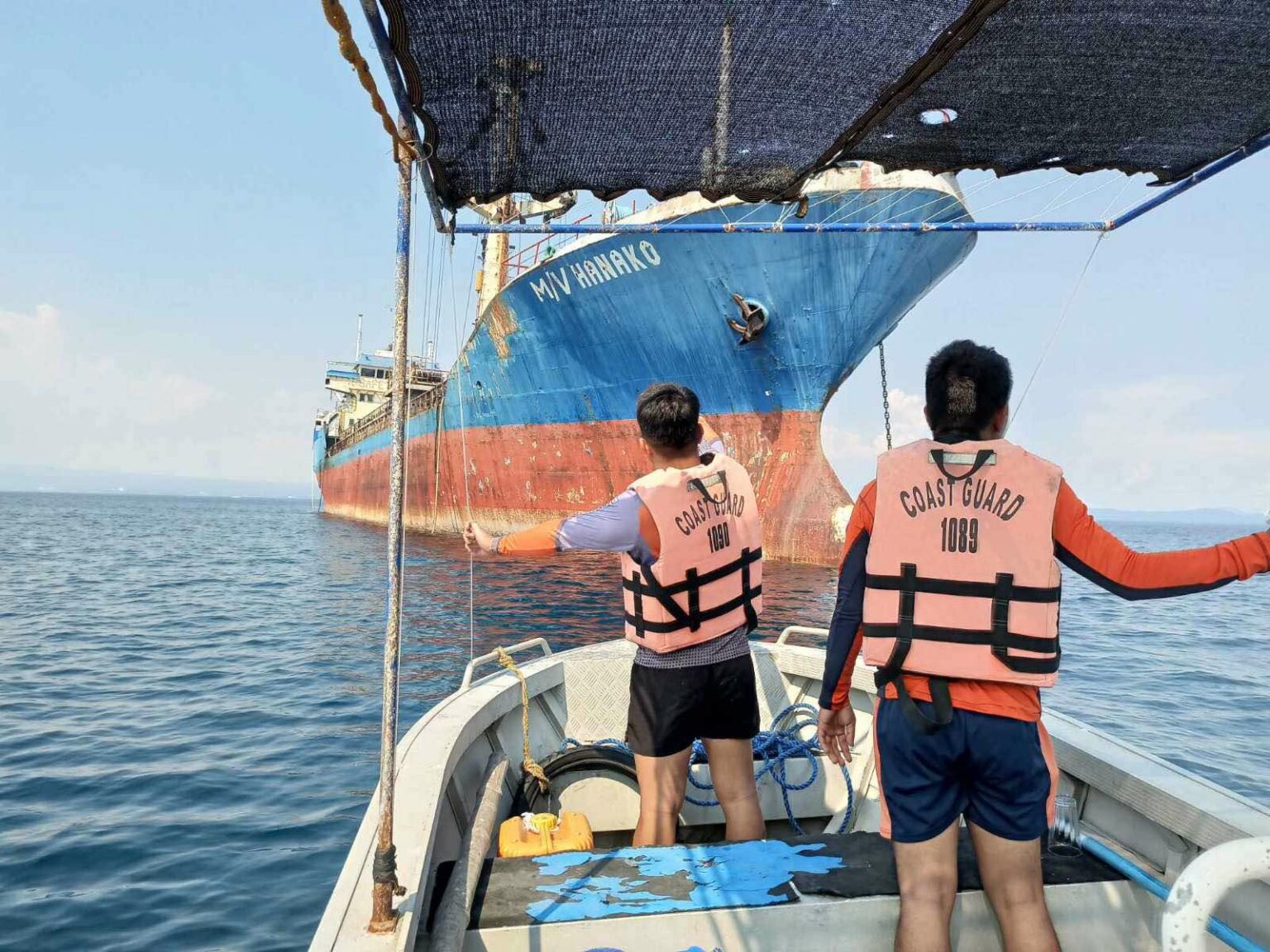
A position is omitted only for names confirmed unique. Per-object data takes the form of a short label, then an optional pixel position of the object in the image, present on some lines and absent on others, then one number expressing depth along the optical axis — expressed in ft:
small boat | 6.81
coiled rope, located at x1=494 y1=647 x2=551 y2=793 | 10.90
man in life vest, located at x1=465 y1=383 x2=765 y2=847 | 8.49
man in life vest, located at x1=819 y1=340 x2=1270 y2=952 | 6.20
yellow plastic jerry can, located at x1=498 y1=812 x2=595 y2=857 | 8.66
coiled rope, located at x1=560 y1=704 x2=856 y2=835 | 11.98
